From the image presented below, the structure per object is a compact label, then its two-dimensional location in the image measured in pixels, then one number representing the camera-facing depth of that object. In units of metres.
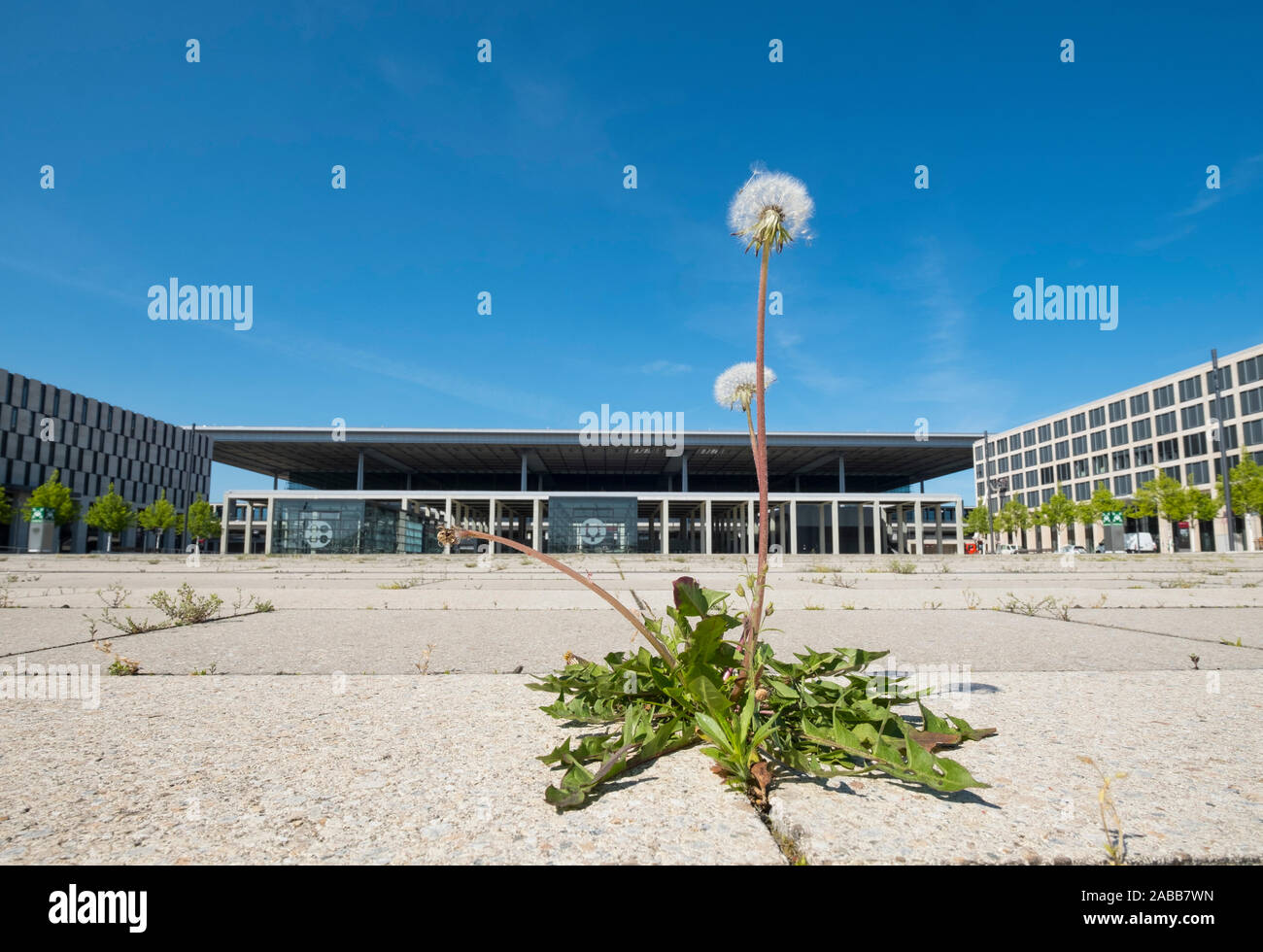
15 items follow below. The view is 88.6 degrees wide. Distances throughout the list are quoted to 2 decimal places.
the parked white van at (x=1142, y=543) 58.31
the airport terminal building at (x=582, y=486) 49.41
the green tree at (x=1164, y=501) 51.19
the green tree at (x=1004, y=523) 73.50
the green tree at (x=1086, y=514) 61.81
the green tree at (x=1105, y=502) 59.38
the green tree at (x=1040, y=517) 67.88
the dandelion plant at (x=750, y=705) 1.50
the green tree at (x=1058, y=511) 64.88
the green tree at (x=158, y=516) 59.62
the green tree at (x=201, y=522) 65.06
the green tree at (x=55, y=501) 49.53
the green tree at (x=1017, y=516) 72.50
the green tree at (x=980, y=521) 75.38
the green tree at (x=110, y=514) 53.75
